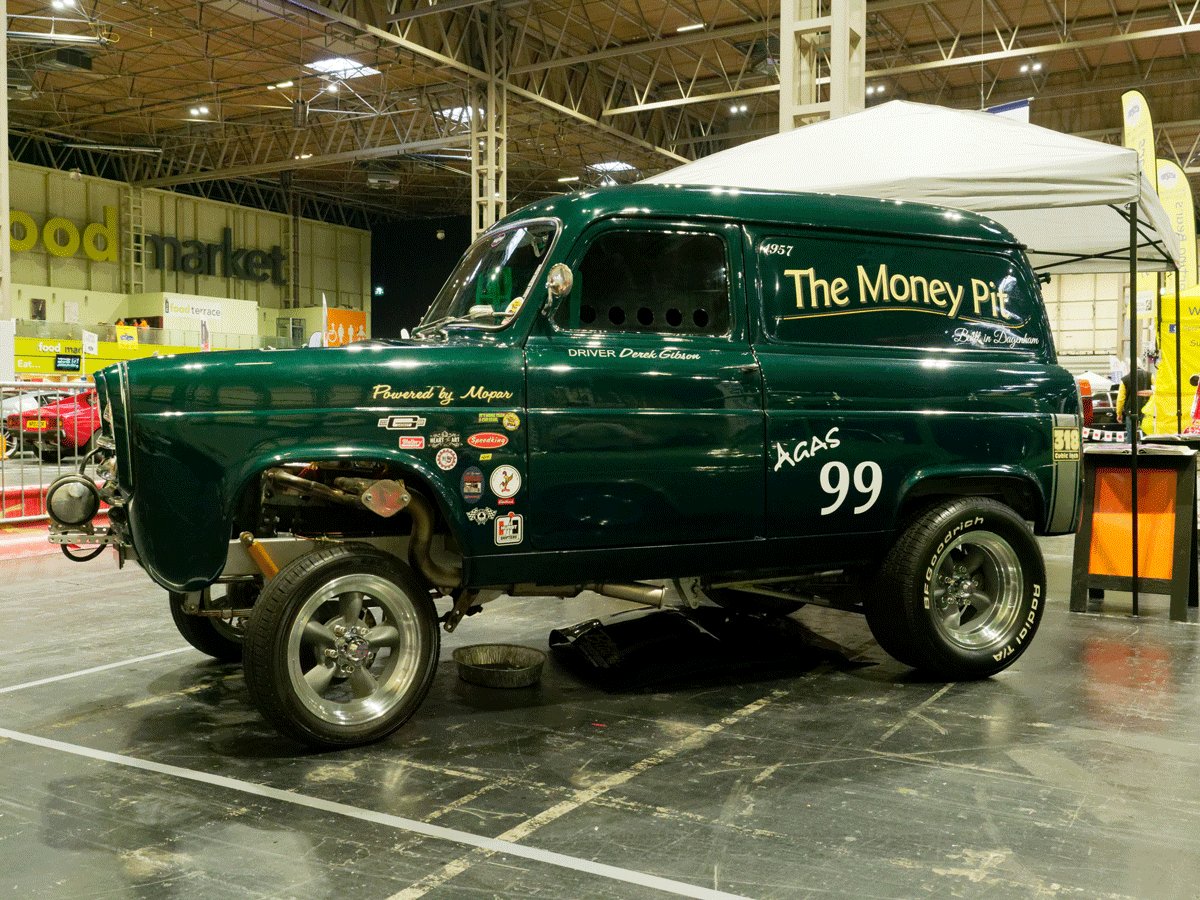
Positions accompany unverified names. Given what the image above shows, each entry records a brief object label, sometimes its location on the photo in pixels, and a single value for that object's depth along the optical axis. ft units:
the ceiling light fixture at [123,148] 103.60
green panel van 13.42
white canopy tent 21.79
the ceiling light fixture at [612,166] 113.80
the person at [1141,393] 56.03
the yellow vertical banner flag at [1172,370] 55.36
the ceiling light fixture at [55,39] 68.44
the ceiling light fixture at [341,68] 84.17
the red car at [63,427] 52.11
